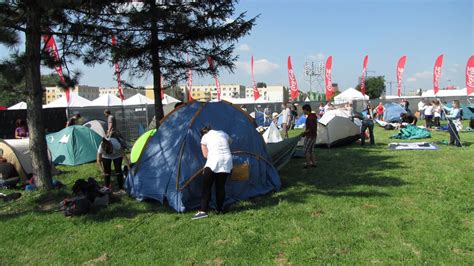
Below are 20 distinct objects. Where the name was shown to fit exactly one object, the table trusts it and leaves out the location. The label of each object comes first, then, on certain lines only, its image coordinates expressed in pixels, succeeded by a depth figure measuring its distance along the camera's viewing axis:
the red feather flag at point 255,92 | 37.66
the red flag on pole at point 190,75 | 10.49
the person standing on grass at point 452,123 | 13.13
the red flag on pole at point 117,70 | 8.75
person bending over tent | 6.27
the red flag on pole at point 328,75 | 34.53
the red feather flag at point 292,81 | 34.62
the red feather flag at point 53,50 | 8.62
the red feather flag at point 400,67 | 33.56
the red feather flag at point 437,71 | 30.77
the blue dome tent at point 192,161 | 6.90
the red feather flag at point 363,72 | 34.66
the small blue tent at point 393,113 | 24.67
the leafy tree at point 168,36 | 8.59
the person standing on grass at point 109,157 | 8.18
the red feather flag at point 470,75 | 26.33
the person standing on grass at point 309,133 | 10.26
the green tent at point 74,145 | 12.81
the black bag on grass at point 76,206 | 6.61
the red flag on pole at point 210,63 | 10.03
